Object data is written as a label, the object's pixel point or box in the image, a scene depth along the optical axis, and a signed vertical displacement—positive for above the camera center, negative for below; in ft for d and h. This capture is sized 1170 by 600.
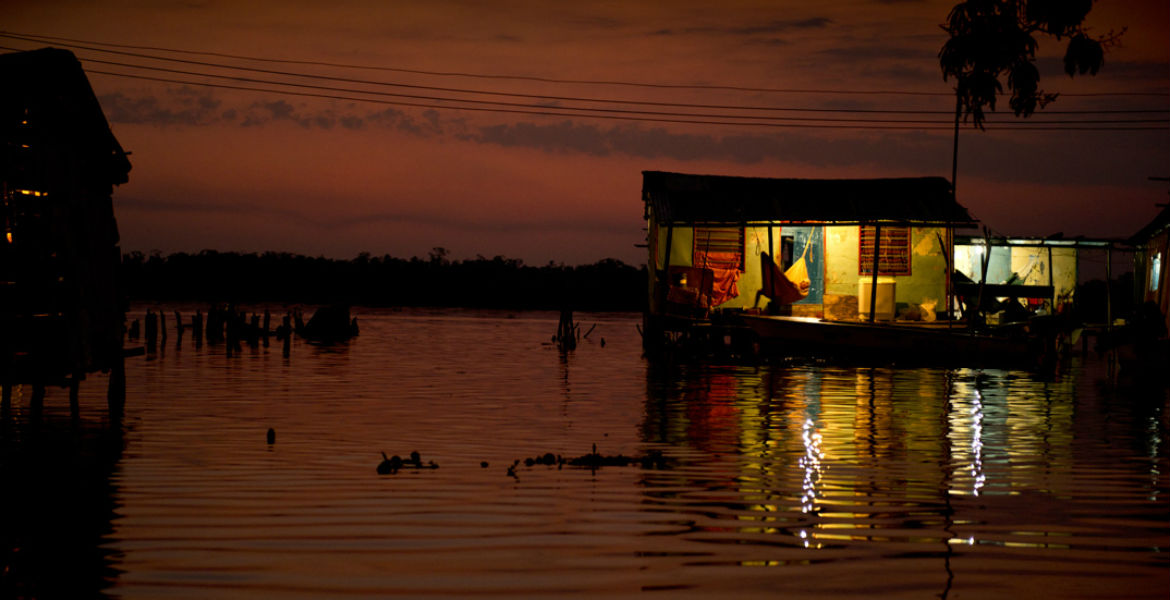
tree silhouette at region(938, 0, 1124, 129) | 85.97 +21.39
